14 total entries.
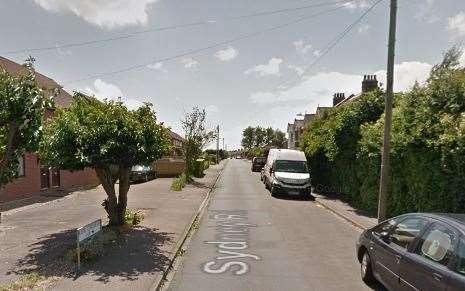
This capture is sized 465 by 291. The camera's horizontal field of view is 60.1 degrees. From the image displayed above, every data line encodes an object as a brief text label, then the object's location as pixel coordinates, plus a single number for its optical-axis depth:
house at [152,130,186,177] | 34.62
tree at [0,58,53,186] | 5.46
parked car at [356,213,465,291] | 4.72
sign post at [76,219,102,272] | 7.52
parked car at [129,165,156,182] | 27.94
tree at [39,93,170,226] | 10.03
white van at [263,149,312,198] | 20.31
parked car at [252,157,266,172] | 45.98
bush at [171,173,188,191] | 23.50
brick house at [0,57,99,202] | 18.15
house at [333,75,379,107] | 30.53
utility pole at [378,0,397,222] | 11.02
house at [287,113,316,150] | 62.08
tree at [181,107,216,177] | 30.47
